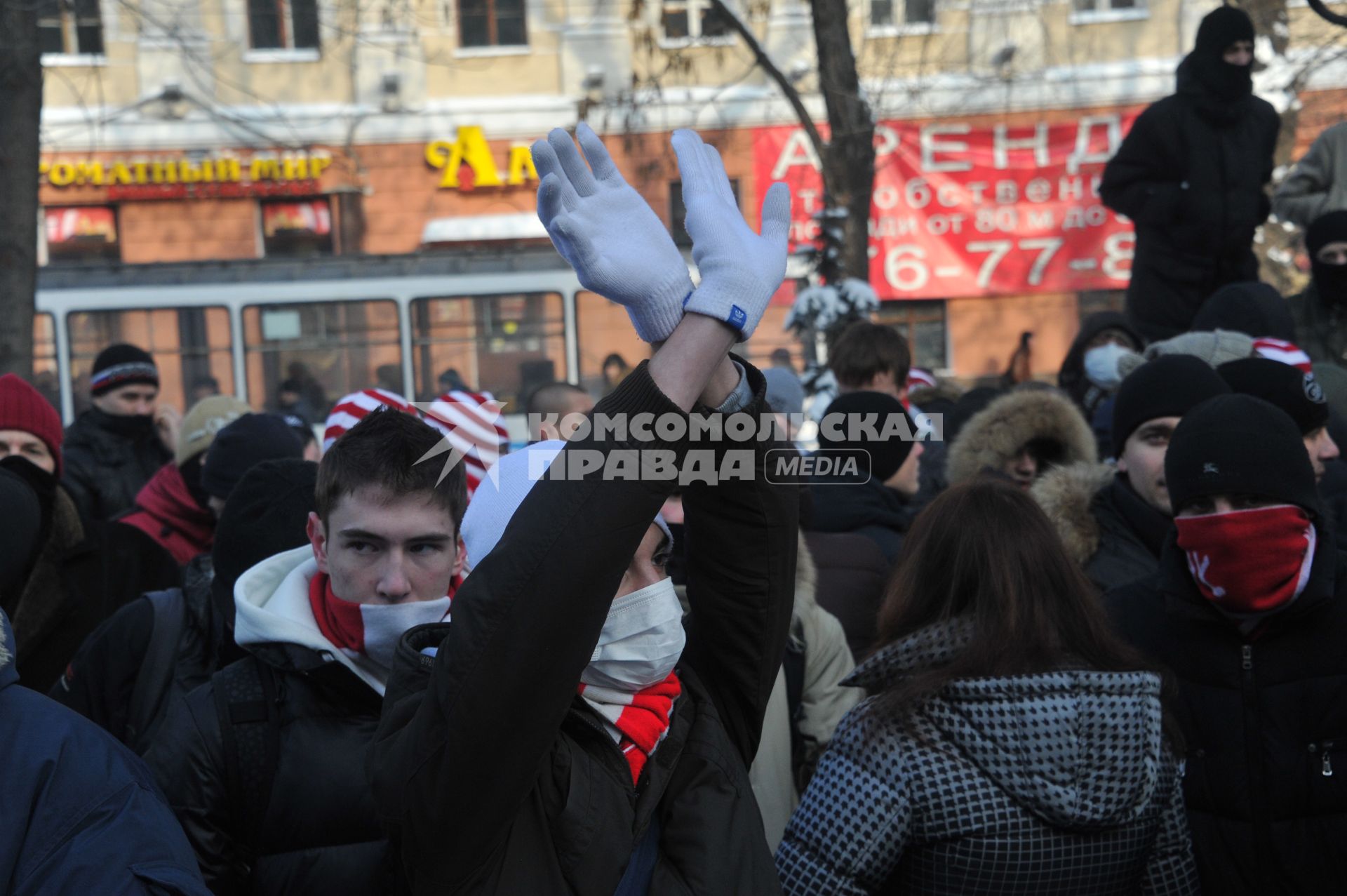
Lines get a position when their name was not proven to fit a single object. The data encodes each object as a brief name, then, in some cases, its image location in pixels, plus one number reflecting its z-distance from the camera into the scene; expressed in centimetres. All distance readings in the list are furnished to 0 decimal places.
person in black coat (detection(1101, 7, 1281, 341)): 629
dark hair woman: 236
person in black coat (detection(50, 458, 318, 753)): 286
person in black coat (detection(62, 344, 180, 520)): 641
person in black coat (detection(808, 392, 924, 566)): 427
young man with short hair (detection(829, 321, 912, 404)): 550
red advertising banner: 2000
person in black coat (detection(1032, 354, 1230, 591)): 357
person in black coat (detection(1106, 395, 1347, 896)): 260
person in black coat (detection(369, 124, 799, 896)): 149
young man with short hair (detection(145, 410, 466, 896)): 221
